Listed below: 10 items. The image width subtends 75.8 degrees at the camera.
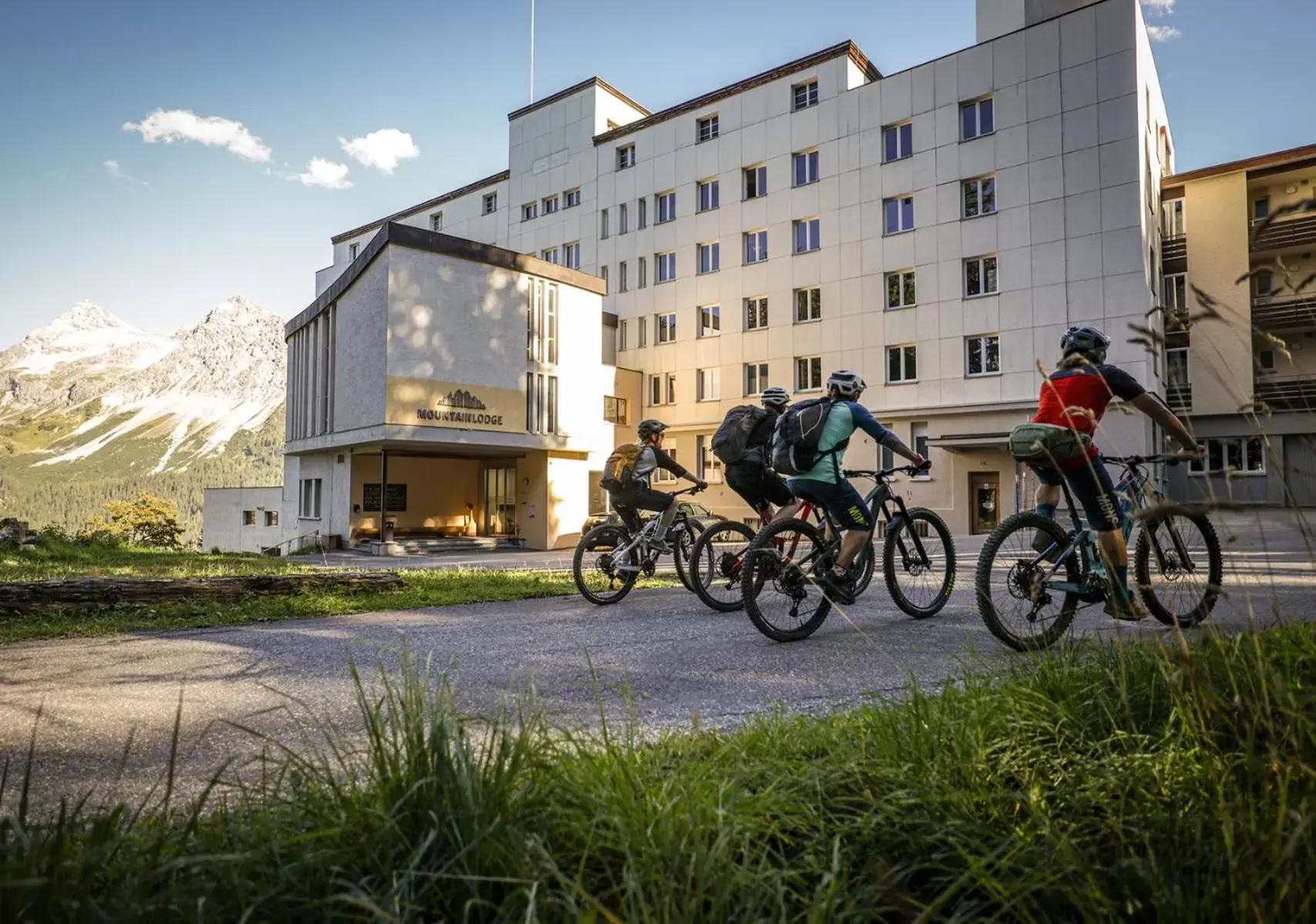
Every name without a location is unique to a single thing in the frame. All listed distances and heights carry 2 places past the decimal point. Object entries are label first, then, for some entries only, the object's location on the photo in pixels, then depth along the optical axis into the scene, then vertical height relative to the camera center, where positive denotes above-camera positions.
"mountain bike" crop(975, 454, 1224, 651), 5.07 -0.51
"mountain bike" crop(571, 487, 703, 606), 8.58 -0.60
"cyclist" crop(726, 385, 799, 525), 8.09 +0.22
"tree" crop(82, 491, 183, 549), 40.44 -0.93
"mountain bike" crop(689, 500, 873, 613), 7.31 -0.56
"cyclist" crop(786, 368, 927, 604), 6.23 +0.08
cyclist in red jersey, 4.68 +0.46
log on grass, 7.00 -0.78
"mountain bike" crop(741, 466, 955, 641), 6.03 -0.53
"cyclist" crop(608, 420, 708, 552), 8.72 +0.10
